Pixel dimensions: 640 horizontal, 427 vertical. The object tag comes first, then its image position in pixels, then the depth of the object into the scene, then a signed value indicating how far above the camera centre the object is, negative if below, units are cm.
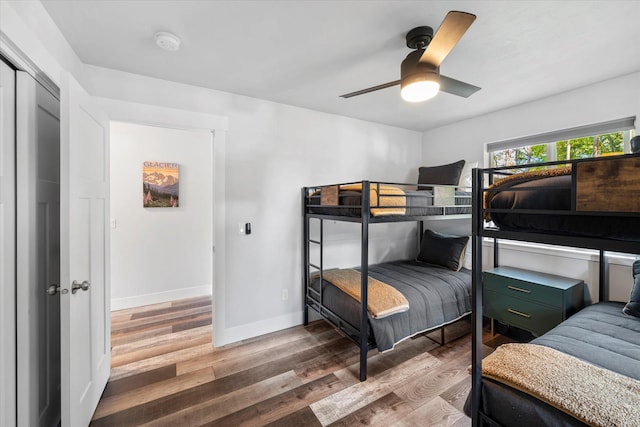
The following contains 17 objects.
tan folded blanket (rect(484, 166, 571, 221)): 101 +14
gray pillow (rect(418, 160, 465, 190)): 305 +48
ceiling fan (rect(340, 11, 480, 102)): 129 +84
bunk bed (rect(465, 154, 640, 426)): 85 -12
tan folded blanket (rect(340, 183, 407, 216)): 207 +11
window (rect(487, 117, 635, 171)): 227 +69
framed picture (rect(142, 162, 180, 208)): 341 +36
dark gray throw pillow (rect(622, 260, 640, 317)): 182 -63
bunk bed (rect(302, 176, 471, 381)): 206 -67
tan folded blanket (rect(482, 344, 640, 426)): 98 -72
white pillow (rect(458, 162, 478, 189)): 321 +48
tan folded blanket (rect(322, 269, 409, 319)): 207 -70
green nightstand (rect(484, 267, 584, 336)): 219 -76
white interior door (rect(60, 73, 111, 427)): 129 -24
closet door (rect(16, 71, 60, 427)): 125 -21
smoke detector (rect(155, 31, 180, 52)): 163 +109
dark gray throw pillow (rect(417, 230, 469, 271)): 302 -44
